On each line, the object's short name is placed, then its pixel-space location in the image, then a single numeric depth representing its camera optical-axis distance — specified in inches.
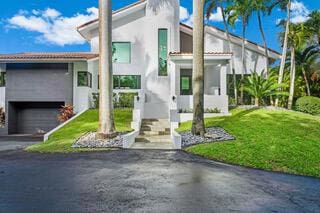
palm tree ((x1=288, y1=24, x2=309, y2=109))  583.0
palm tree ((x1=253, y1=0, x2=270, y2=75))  571.4
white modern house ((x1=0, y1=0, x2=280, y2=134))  540.5
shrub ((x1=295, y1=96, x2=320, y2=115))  578.5
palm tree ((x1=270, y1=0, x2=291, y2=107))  565.1
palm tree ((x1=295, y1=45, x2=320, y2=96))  691.4
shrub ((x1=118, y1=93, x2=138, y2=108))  541.3
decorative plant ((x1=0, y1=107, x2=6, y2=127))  553.1
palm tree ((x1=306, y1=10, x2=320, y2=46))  639.6
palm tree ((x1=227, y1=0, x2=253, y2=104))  580.4
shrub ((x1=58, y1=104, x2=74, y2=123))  525.3
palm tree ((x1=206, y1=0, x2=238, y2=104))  605.6
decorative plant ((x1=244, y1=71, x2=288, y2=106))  515.2
